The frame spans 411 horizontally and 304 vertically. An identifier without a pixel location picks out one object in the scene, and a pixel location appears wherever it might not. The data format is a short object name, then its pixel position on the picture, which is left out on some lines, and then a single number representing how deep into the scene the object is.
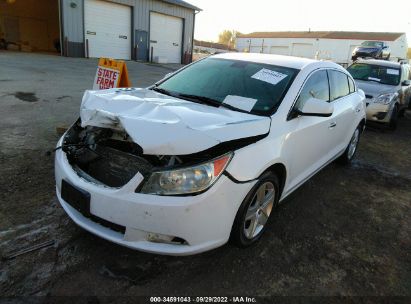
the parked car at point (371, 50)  22.42
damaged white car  2.27
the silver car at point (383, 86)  7.85
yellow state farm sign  5.07
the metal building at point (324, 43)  44.88
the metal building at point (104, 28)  16.92
